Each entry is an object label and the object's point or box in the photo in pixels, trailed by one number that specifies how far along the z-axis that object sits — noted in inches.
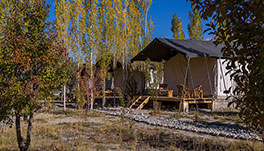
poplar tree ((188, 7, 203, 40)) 1114.3
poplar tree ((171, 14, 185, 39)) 1146.1
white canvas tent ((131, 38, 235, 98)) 495.9
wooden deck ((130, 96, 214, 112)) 473.4
